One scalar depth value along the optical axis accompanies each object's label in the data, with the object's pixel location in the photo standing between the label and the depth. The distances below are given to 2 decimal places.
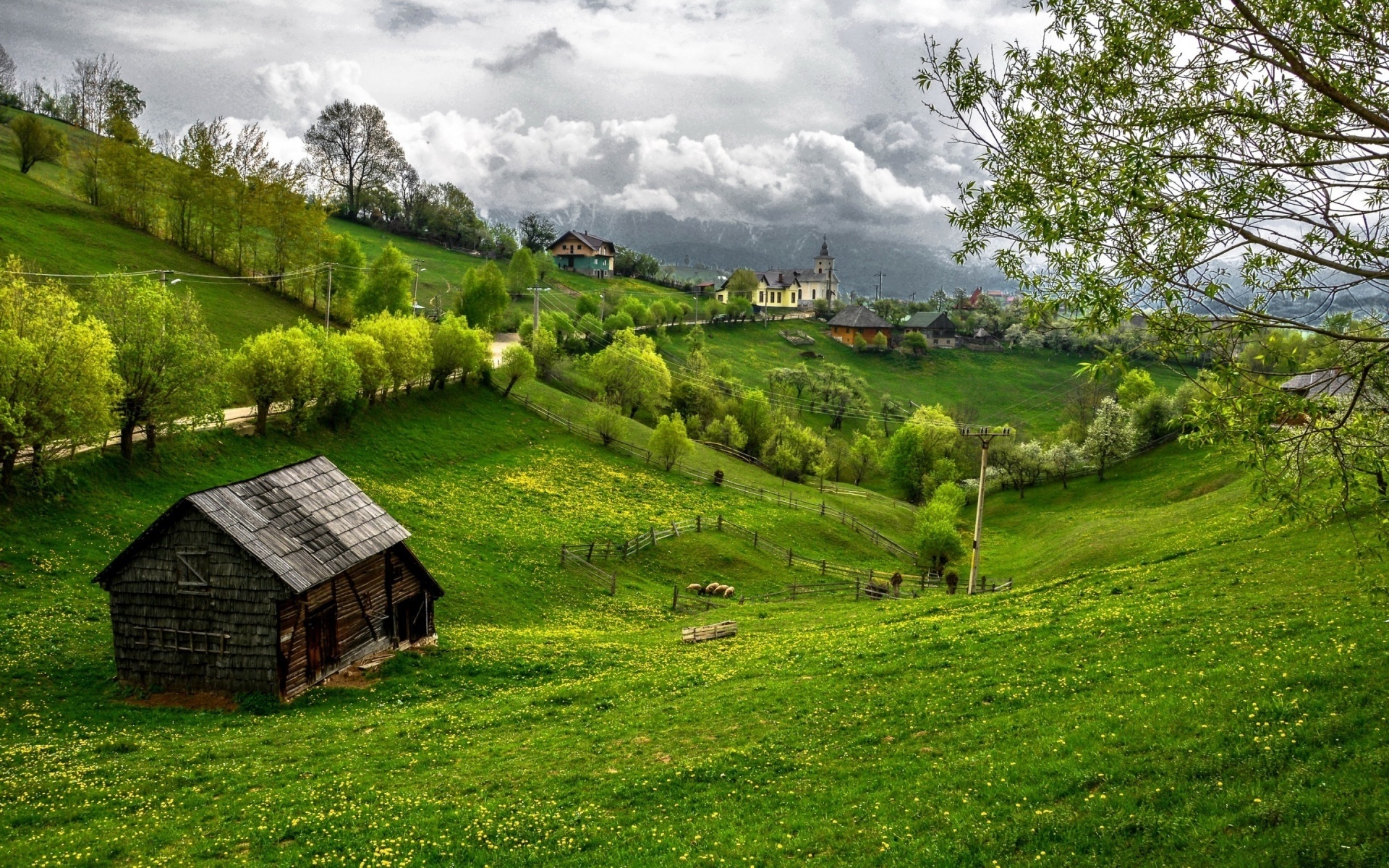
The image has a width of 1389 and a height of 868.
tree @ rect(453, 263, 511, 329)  98.06
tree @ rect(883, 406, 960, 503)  88.81
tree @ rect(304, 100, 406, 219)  158.50
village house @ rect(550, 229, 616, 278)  192.38
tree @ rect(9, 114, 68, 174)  101.69
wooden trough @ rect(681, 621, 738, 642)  34.22
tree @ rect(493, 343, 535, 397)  79.81
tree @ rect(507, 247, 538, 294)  130.12
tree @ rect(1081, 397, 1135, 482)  81.00
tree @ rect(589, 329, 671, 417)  89.25
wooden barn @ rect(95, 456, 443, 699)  26.69
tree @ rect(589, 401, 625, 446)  74.69
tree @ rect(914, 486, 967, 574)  57.66
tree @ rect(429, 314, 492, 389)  73.19
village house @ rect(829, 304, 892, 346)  163.38
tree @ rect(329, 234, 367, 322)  88.62
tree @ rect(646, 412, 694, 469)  73.12
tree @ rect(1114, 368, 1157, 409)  95.00
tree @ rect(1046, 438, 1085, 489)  83.06
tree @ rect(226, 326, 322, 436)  52.31
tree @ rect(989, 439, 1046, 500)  83.94
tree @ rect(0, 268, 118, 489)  34.28
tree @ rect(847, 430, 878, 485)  97.38
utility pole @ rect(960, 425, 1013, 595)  39.11
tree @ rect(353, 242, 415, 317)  86.75
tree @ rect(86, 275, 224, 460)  42.22
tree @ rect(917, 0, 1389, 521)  11.73
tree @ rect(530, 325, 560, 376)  92.44
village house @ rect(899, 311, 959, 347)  167.00
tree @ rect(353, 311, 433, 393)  65.69
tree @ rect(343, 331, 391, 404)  62.03
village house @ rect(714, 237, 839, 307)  193.21
